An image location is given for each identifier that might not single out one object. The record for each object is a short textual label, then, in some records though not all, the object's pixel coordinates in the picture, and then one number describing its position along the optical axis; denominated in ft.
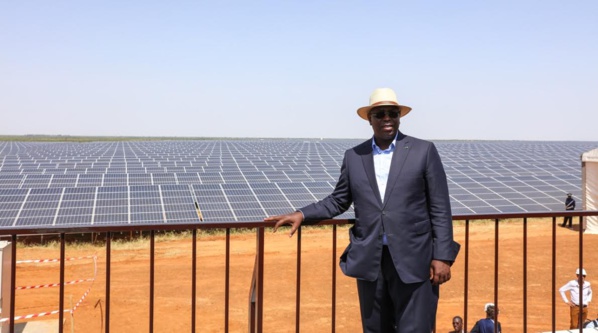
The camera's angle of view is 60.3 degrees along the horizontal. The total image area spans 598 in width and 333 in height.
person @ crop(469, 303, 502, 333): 20.29
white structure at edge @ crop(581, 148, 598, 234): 53.80
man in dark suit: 8.38
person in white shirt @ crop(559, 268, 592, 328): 24.38
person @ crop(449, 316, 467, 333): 21.20
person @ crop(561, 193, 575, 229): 58.75
